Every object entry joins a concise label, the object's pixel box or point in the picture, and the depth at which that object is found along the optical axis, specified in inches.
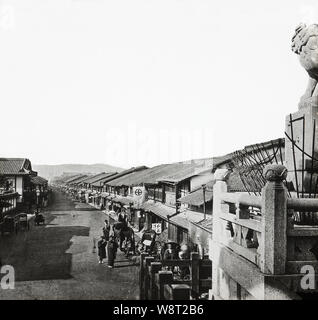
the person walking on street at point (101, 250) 864.3
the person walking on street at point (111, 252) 810.2
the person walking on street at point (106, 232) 981.9
